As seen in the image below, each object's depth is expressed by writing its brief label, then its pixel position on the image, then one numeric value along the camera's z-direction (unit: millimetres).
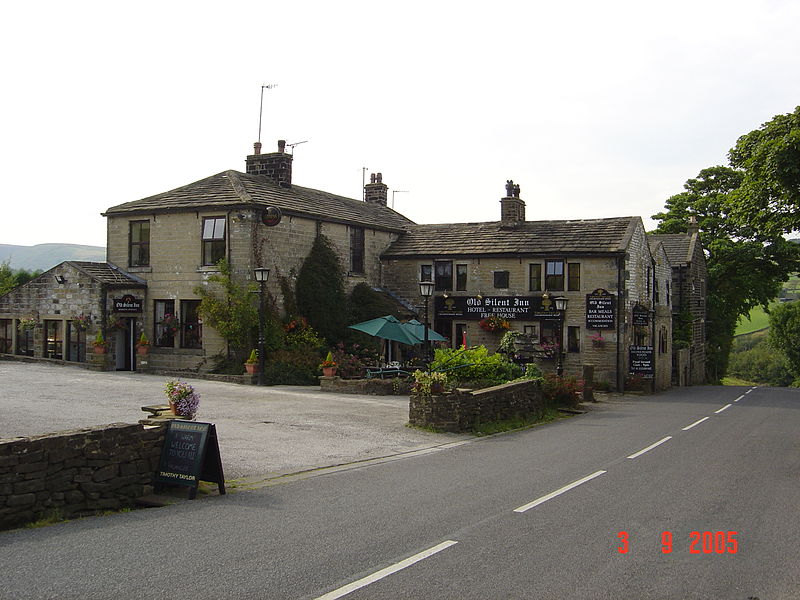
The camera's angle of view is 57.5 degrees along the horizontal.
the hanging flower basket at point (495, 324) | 32562
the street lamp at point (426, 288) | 22297
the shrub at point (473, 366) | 20688
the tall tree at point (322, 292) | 29250
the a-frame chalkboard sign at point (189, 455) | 9484
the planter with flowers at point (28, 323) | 29078
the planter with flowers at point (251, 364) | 25312
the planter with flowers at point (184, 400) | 11102
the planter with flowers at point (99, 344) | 27219
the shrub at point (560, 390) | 22047
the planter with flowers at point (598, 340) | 31156
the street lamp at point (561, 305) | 27547
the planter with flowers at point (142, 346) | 27406
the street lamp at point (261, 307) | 24188
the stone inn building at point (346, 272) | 27953
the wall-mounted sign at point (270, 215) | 27500
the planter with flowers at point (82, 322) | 27781
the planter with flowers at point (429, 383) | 16873
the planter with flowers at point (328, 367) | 24891
